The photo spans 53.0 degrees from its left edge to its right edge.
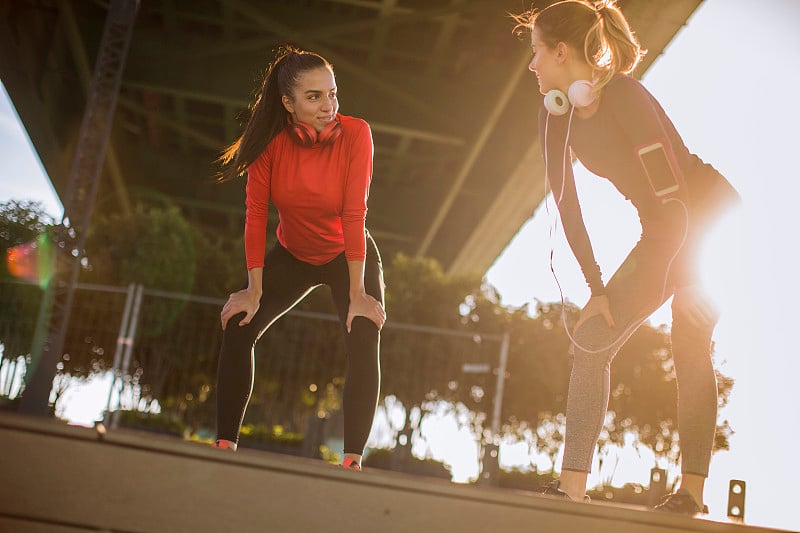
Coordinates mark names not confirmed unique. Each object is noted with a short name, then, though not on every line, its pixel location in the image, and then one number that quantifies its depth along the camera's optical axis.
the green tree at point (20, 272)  11.84
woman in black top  2.32
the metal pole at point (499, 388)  10.65
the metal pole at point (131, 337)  10.43
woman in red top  2.63
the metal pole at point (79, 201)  10.09
